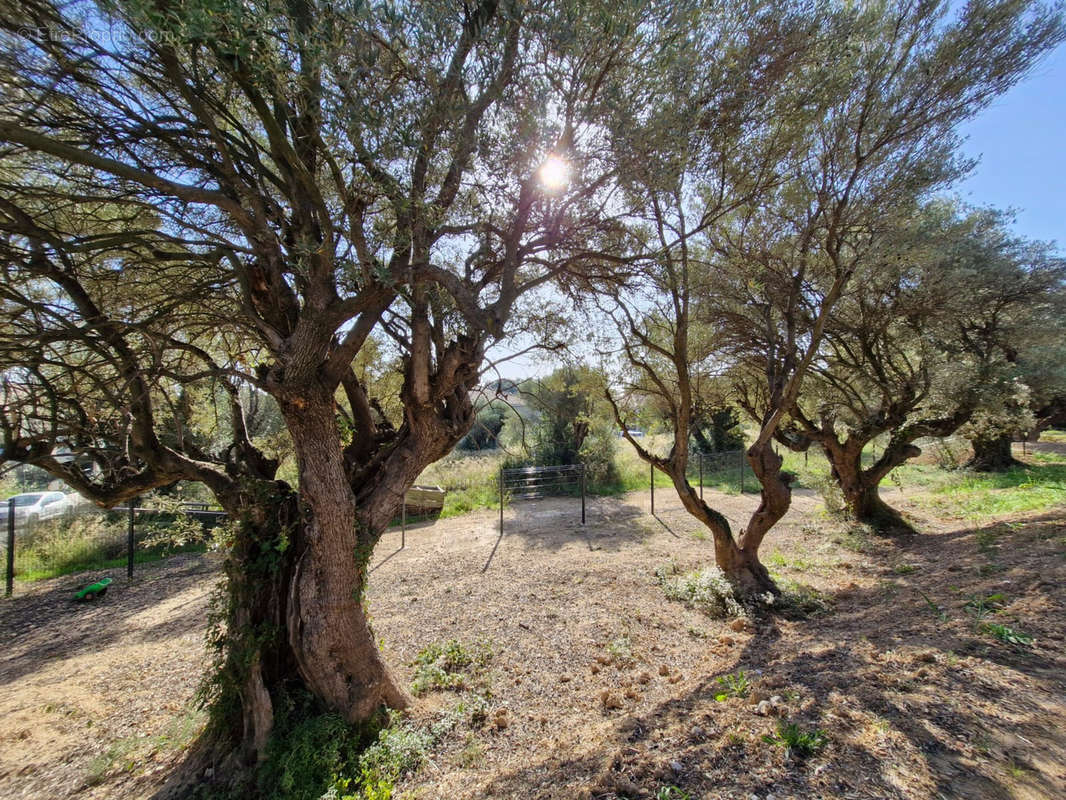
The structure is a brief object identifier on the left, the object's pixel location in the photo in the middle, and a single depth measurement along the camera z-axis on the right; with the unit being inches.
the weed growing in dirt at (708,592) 199.8
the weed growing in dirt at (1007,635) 115.2
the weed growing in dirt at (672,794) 77.0
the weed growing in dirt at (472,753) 111.7
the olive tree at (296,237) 93.0
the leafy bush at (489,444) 292.9
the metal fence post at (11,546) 272.5
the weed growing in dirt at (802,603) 193.9
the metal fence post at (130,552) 295.6
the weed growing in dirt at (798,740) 83.4
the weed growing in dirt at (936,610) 146.8
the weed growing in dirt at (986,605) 140.3
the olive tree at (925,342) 260.2
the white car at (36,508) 336.5
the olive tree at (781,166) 140.9
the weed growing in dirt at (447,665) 148.2
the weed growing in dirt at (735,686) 116.2
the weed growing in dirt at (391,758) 103.5
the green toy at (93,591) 259.3
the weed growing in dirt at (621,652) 156.9
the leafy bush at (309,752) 102.9
